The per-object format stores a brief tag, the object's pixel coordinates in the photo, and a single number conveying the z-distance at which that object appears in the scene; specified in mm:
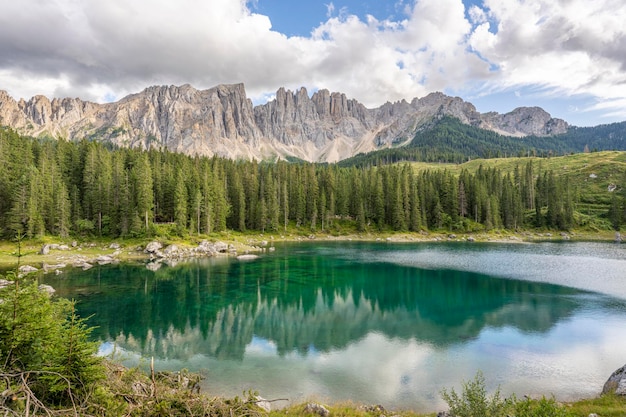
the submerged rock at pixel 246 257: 76000
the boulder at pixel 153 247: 79631
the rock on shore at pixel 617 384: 18625
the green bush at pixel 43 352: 10359
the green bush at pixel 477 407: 13695
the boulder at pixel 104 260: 68375
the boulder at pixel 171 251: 78312
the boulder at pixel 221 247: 87481
